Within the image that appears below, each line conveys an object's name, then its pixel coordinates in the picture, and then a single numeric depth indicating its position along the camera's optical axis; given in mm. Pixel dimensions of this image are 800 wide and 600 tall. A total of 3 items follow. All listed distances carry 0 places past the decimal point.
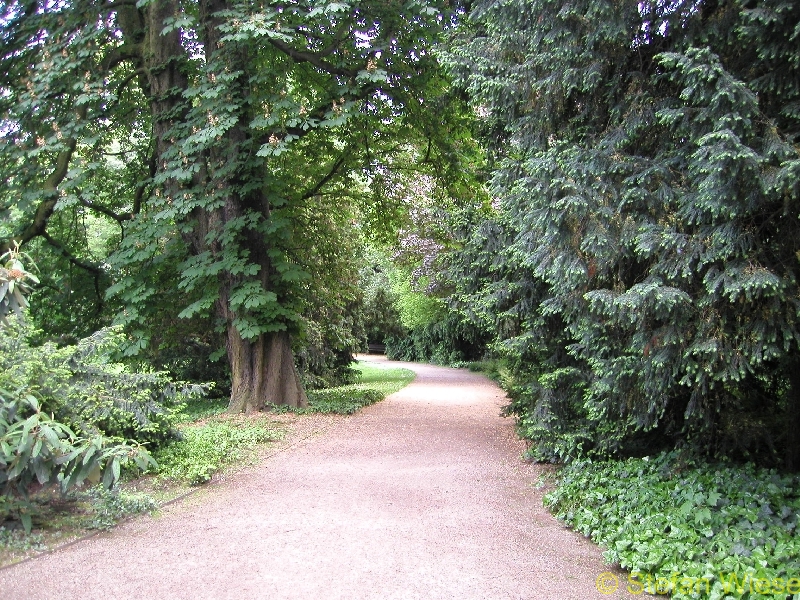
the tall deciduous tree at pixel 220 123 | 10078
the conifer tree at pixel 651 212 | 4457
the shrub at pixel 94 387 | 5445
